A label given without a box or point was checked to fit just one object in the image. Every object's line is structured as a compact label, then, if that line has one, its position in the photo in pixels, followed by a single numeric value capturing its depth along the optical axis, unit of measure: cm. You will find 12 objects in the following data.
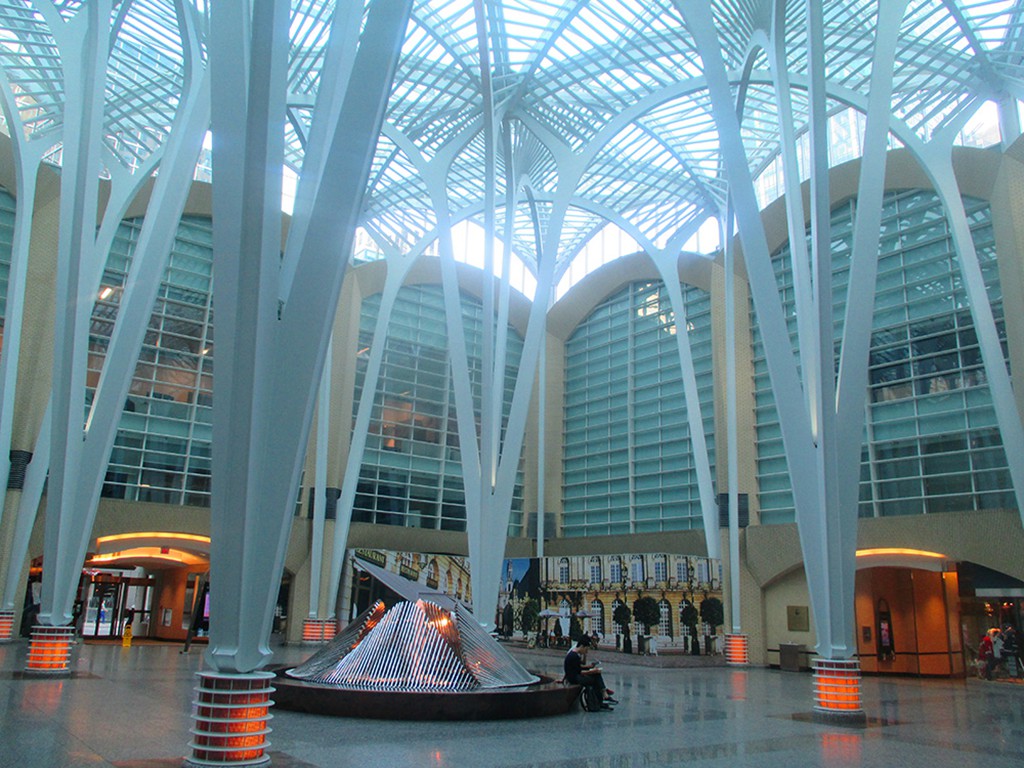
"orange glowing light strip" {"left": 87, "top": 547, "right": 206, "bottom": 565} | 3538
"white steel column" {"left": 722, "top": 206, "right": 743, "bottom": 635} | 3262
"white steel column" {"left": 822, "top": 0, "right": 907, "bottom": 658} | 1366
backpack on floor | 1344
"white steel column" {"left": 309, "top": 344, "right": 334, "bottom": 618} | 3528
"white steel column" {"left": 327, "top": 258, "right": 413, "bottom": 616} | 3391
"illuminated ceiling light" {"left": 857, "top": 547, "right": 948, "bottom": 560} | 2766
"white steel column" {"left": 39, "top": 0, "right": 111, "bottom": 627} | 1496
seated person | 1348
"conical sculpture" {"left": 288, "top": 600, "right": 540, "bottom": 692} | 1298
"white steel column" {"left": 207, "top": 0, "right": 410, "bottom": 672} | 763
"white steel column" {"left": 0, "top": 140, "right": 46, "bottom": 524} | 2388
